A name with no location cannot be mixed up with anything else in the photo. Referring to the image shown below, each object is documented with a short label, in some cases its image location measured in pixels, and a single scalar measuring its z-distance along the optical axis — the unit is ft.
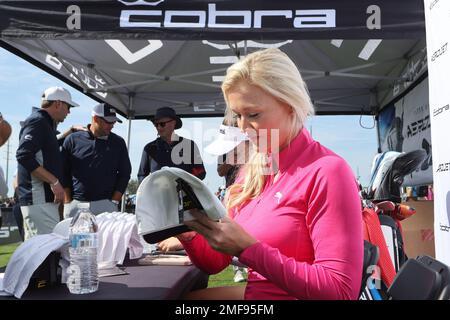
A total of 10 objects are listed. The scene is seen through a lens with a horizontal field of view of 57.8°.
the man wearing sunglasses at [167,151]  12.77
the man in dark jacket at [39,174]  9.78
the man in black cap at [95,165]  11.38
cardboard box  12.05
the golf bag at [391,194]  8.14
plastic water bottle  3.75
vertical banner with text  7.23
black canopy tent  9.49
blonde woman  3.16
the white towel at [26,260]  3.63
